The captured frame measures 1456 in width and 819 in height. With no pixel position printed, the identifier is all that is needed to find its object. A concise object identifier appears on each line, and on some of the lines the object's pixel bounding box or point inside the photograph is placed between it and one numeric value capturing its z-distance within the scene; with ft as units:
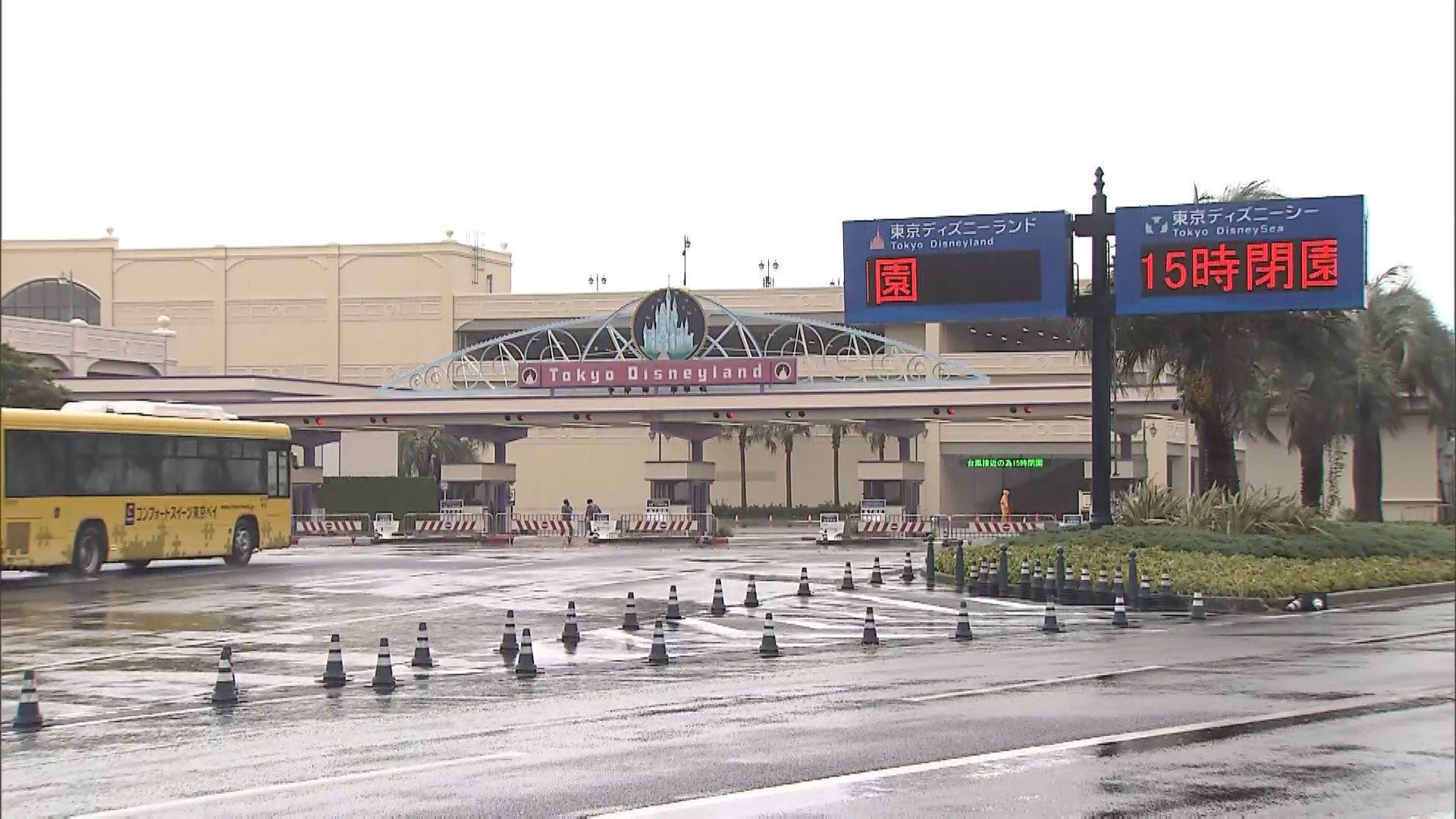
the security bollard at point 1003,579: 102.32
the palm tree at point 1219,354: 126.11
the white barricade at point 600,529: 192.13
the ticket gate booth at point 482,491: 204.23
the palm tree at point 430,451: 302.25
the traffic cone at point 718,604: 90.63
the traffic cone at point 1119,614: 82.45
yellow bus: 86.89
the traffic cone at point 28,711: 48.39
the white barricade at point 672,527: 197.26
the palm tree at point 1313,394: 128.36
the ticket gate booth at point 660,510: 200.03
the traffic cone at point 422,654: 65.77
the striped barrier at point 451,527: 200.75
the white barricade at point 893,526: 198.49
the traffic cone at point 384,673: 59.31
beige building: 288.71
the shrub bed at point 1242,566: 95.40
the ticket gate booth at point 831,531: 192.85
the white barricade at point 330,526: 203.31
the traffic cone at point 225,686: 55.31
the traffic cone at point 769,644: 69.97
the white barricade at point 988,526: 195.75
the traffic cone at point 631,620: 81.61
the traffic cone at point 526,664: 63.21
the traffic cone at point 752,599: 95.61
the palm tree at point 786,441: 286.25
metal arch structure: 206.28
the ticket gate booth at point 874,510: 201.26
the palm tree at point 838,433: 276.27
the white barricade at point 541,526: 212.02
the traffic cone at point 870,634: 74.54
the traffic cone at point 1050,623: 79.41
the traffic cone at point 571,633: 75.56
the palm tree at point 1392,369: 151.43
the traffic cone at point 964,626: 76.43
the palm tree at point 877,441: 274.77
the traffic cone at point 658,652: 66.90
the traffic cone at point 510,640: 71.05
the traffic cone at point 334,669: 60.29
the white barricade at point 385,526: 196.44
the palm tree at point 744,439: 284.82
